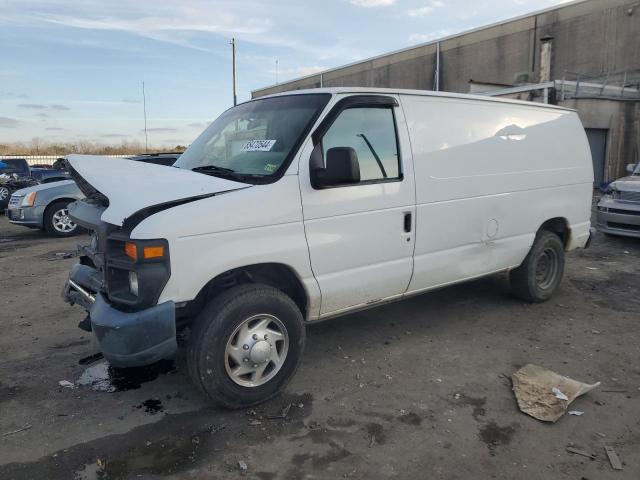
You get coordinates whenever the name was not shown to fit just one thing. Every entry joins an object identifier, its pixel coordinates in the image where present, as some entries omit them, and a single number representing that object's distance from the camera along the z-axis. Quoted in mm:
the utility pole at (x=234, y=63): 42531
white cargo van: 3080
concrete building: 19375
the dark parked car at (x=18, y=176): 14406
